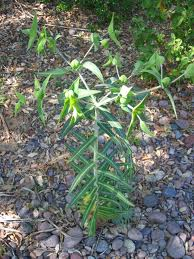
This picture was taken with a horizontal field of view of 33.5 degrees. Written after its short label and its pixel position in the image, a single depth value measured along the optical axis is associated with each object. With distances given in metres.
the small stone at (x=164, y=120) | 2.27
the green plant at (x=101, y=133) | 1.27
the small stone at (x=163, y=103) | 2.36
